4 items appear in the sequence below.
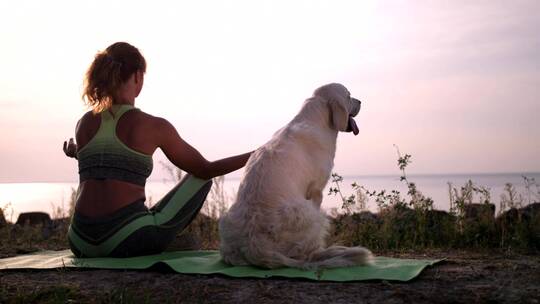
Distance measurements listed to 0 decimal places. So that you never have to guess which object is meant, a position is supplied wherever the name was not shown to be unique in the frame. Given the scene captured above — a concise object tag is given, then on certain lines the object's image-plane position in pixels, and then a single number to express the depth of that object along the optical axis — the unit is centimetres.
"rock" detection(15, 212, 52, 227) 1169
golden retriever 473
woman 530
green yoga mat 455
